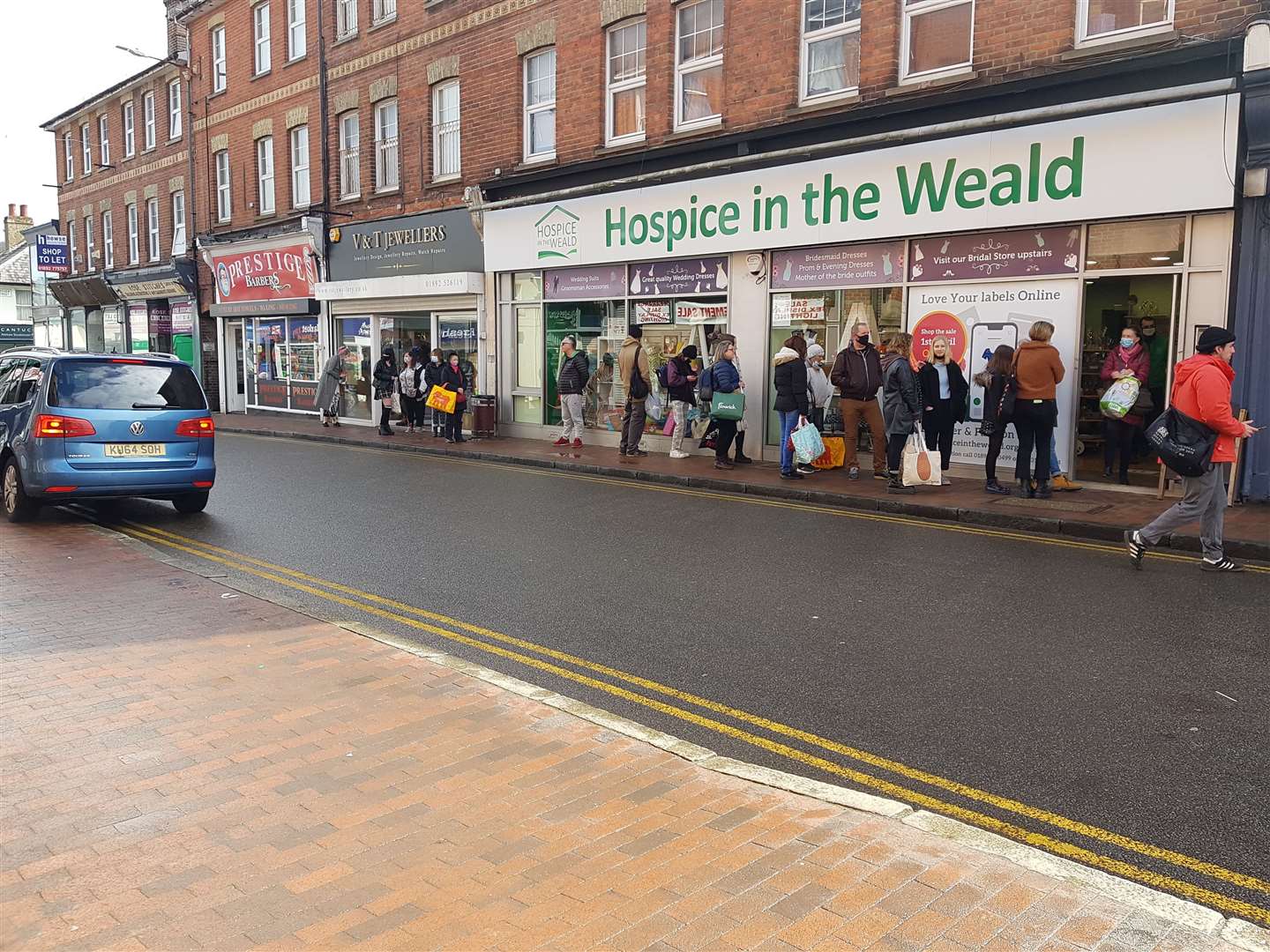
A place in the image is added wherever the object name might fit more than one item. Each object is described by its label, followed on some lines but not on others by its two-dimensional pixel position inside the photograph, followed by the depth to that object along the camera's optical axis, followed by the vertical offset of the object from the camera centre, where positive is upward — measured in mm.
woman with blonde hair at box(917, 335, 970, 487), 12023 -393
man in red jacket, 7656 -448
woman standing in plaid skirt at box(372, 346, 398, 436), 20891 -483
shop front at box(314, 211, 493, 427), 20266 +1337
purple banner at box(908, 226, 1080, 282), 11836 +1295
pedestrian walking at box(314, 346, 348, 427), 22375 -664
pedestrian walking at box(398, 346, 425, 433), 20203 -442
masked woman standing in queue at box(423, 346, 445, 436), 19250 -402
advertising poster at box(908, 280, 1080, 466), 11867 +470
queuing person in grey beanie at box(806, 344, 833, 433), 13773 -299
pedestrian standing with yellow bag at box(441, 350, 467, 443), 18484 -545
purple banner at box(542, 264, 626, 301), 17312 +1316
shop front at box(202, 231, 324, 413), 25391 +916
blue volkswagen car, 9734 -755
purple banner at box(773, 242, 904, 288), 13516 +1303
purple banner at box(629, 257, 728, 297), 15688 +1294
